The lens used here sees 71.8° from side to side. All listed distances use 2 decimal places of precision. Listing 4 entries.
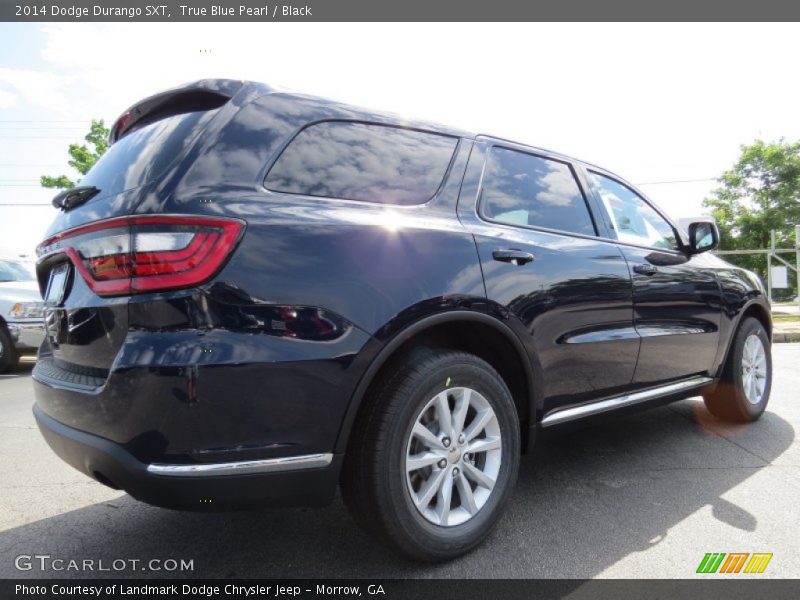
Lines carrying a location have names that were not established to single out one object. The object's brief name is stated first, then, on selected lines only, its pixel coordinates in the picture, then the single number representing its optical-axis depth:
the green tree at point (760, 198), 38.44
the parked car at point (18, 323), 8.11
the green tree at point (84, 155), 23.00
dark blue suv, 1.66
